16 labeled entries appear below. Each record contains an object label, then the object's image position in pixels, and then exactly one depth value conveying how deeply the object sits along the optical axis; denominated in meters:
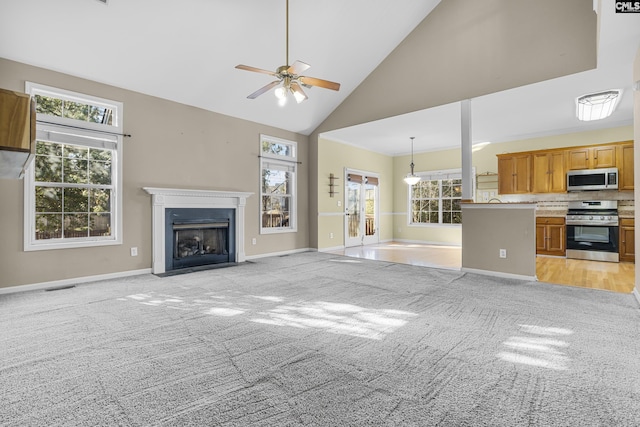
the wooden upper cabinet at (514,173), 6.90
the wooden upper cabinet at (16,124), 0.78
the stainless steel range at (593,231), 5.88
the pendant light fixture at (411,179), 7.92
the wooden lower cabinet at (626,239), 5.77
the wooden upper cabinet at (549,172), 6.50
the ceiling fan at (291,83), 3.41
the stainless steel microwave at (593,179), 5.92
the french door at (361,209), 8.23
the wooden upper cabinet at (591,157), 6.00
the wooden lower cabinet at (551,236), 6.41
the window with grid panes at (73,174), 3.96
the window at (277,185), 6.56
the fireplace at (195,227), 4.90
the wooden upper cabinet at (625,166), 5.80
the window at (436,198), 8.60
